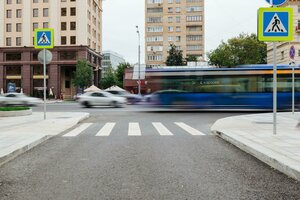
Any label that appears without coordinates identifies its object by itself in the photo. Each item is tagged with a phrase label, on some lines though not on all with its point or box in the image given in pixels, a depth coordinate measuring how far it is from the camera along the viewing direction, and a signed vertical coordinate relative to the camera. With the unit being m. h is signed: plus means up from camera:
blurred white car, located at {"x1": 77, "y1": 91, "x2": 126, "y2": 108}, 27.52 -0.70
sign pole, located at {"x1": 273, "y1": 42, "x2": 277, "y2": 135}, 8.52 +0.25
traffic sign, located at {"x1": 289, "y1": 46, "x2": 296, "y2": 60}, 16.42 +1.81
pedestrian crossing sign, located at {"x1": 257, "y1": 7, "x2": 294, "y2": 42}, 8.68 +1.63
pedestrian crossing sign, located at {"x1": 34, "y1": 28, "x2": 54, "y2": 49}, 13.72 +2.05
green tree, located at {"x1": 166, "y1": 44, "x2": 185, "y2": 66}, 76.93 +7.18
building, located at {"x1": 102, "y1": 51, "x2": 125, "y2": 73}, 163.50 +15.37
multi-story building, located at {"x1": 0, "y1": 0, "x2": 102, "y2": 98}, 58.06 +8.75
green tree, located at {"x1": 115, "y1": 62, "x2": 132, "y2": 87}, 82.94 +4.68
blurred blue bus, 20.66 +0.24
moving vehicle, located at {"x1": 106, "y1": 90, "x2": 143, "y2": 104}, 33.39 -0.49
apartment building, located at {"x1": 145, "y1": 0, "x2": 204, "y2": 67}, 92.94 +16.24
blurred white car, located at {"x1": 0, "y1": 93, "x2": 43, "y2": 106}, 29.84 -0.77
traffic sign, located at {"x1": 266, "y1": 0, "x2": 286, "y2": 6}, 8.84 +2.22
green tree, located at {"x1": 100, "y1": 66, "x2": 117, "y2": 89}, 71.81 +2.13
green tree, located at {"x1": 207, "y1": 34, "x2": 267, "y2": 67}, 56.03 +6.21
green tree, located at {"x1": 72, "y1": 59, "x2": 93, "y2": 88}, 53.69 +2.61
